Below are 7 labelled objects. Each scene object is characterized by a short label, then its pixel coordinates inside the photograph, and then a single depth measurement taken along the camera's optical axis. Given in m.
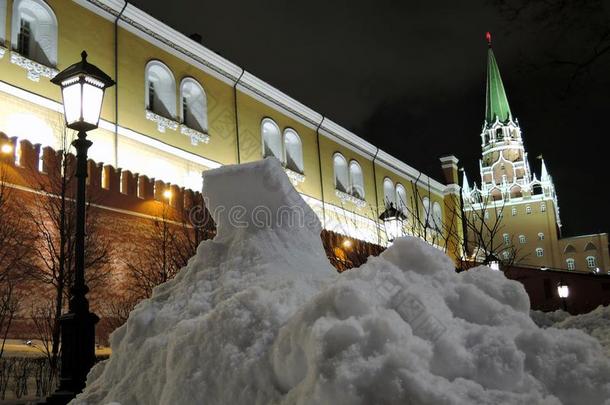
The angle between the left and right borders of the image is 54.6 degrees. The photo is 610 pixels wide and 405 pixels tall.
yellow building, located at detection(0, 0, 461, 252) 18.20
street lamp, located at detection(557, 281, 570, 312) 30.66
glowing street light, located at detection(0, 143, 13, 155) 14.77
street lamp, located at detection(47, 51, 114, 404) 6.23
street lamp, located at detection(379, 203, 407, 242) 14.53
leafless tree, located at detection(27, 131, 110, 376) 14.03
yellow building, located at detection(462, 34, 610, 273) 84.38
